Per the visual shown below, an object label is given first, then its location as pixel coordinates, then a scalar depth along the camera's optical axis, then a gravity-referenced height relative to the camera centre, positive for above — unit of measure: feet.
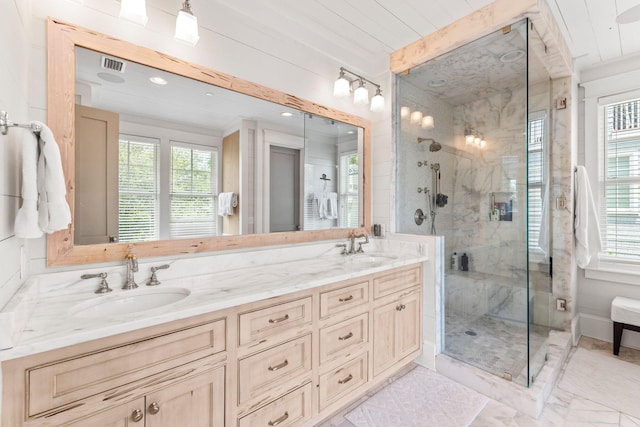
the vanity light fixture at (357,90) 7.71 +3.39
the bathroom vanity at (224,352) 3.00 -1.90
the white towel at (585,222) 8.98 -0.26
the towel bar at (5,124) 2.96 +0.93
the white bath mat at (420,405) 5.84 -4.18
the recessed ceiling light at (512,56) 7.07 +4.04
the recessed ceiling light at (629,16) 6.66 +4.71
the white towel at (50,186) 3.36 +0.32
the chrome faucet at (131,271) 4.70 -0.95
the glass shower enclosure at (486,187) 7.36 +0.84
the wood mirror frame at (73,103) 4.31 +1.67
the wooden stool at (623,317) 8.09 -2.94
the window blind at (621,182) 9.00 +1.01
